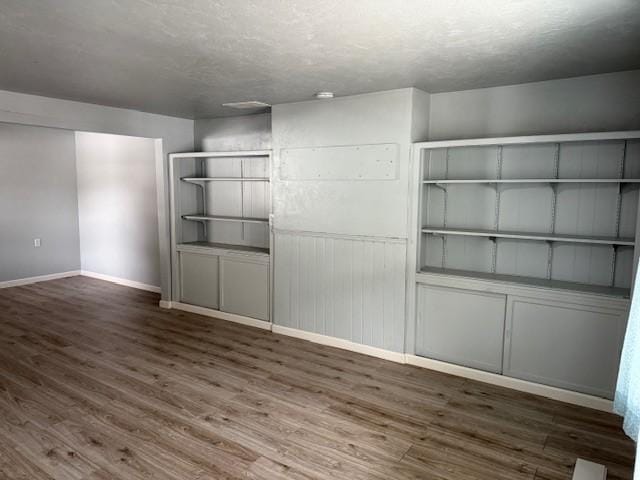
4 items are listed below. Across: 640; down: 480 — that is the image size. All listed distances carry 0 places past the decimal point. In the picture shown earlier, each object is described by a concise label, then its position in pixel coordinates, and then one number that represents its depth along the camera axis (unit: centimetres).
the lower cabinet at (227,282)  502
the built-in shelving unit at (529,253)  328
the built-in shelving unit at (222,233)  510
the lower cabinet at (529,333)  321
